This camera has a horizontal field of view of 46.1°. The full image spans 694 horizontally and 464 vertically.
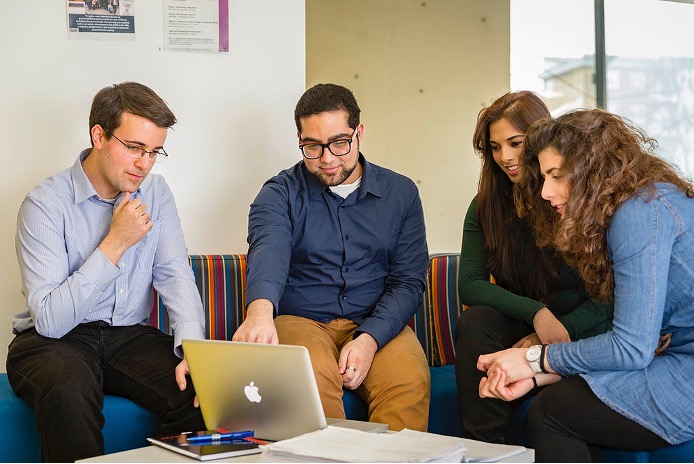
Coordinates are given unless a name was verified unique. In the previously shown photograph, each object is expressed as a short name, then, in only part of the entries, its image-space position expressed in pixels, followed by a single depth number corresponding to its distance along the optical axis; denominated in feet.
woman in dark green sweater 7.25
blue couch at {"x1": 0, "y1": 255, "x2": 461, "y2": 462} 7.41
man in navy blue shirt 7.74
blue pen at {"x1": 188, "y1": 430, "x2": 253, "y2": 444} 5.33
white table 4.78
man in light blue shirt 7.22
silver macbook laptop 5.36
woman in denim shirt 5.80
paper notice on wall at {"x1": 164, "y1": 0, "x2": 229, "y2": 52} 9.75
